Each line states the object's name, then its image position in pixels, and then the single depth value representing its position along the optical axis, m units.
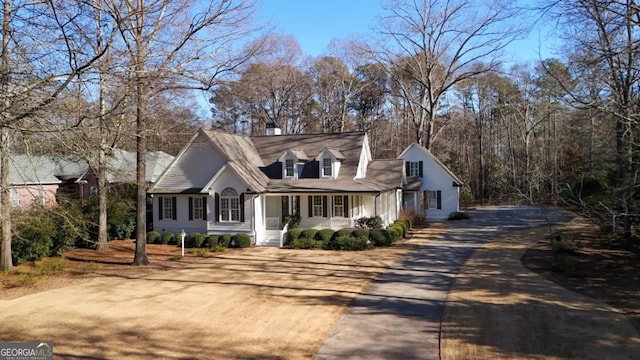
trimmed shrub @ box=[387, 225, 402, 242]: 22.48
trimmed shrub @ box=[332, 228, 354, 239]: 22.11
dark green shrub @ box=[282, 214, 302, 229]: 24.25
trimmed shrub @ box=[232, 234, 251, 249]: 22.48
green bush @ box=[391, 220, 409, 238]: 24.47
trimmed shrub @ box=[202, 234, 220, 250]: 22.70
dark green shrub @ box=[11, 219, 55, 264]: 17.64
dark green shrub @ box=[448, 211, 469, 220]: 33.72
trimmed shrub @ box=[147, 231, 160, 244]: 24.67
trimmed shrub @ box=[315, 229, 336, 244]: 22.14
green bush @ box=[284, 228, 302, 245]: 22.98
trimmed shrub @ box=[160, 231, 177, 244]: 24.54
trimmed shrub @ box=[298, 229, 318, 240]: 22.59
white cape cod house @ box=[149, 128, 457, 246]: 23.69
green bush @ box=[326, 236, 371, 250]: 21.27
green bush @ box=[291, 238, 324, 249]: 21.94
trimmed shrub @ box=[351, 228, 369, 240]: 21.63
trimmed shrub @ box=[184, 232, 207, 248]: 23.12
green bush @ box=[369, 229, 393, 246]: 21.62
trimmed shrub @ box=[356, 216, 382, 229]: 24.00
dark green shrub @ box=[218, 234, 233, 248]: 22.81
